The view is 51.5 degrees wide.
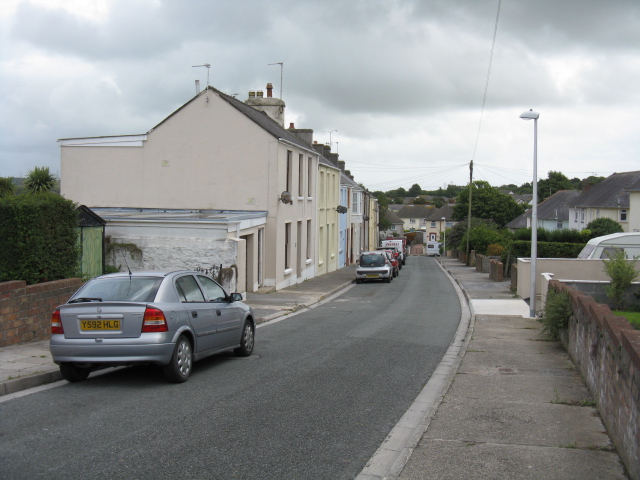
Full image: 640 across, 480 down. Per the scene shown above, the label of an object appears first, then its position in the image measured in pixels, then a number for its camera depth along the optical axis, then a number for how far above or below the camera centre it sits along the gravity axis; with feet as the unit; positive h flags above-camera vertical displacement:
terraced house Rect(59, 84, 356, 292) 85.71 +6.62
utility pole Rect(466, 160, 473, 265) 181.61 +13.90
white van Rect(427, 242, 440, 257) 334.11 -11.72
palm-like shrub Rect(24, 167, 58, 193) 74.59 +4.56
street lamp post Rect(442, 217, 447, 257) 324.80 -4.38
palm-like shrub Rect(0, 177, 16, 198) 63.54 +3.36
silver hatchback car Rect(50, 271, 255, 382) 28.12 -4.54
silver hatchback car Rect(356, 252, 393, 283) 113.09 -7.42
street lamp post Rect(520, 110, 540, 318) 61.52 -0.67
